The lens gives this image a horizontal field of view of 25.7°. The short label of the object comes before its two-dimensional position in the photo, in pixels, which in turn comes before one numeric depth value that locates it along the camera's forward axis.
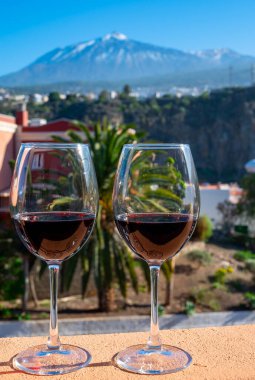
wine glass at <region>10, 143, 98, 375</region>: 0.92
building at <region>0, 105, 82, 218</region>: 17.33
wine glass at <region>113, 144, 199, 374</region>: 0.93
